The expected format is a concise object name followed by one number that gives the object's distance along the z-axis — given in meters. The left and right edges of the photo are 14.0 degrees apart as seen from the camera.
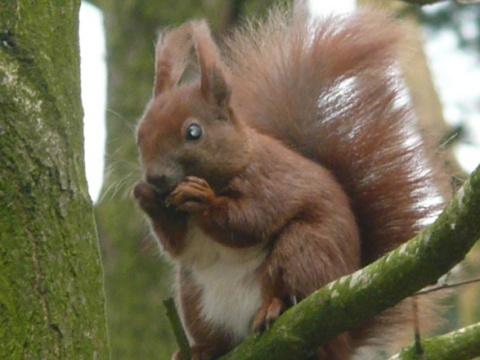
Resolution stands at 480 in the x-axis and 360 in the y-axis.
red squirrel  6.15
